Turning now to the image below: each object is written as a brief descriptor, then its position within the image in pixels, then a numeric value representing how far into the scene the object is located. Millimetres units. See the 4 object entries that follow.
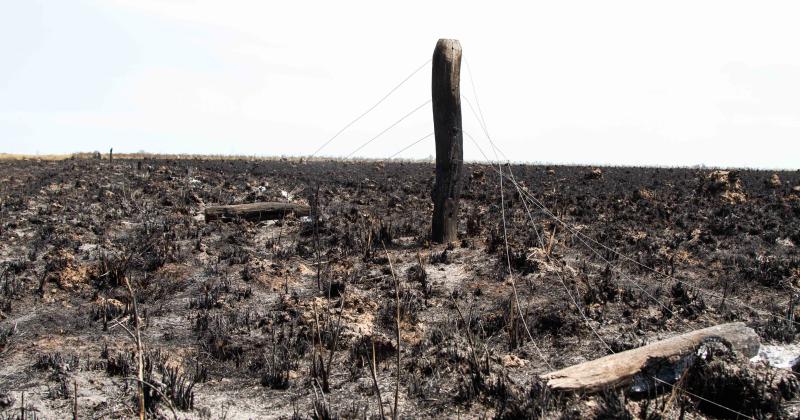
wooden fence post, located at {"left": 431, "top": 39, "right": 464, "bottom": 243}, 9086
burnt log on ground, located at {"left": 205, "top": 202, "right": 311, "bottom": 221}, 11781
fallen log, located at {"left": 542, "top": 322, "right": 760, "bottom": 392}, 4836
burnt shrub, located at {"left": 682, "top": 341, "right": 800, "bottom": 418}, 4754
